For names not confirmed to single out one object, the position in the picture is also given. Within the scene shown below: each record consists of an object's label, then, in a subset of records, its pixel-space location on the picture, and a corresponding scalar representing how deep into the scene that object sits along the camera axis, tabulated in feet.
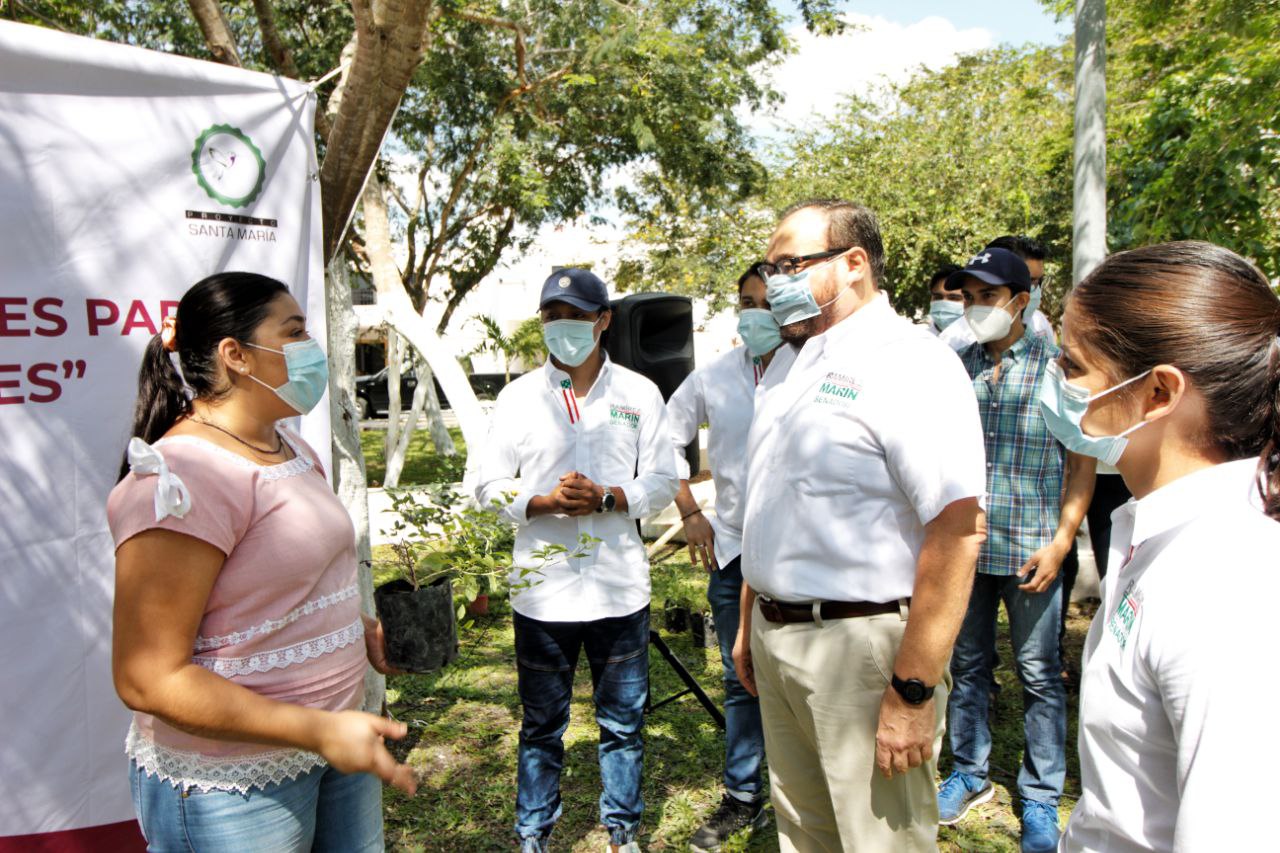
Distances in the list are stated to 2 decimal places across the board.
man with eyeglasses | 6.09
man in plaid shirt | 9.88
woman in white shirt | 3.03
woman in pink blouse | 4.69
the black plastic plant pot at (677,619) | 18.33
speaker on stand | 21.91
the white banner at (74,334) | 6.93
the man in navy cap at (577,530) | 9.18
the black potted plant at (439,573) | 6.62
